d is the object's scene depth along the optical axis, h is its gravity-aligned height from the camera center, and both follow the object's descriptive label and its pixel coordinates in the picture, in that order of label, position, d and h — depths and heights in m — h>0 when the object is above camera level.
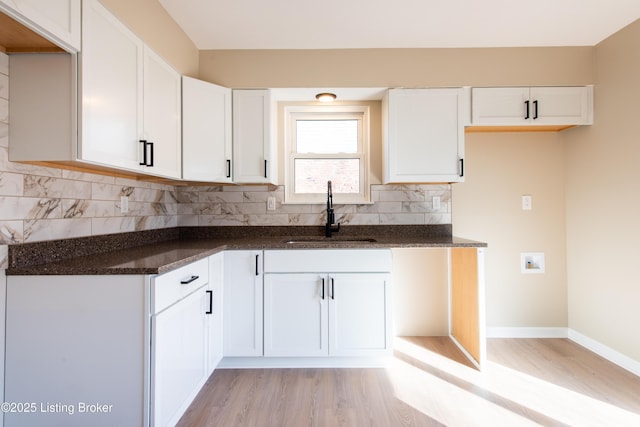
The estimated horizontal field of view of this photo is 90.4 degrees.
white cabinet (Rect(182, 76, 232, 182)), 2.15 +0.61
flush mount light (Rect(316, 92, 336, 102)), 2.61 +0.98
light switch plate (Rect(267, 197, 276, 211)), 2.76 +0.10
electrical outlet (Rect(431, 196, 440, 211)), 2.75 +0.11
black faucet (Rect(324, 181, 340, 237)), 2.63 -0.01
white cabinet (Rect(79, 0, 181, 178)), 1.33 +0.58
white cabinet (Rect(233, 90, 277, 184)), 2.46 +0.63
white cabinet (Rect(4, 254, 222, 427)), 1.29 -0.55
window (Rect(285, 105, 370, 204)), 2.81 +0.57
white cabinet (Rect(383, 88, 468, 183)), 2.41 +0.62
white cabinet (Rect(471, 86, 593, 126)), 2.43 +0.82
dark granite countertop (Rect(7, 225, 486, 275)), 1.33 -0.19
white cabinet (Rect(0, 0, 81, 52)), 1.05 +0.71
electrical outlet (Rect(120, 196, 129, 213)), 2.02 +0.08
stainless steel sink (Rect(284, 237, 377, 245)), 2.65 -0.20
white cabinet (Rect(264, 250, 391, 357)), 2.17 -0.63
